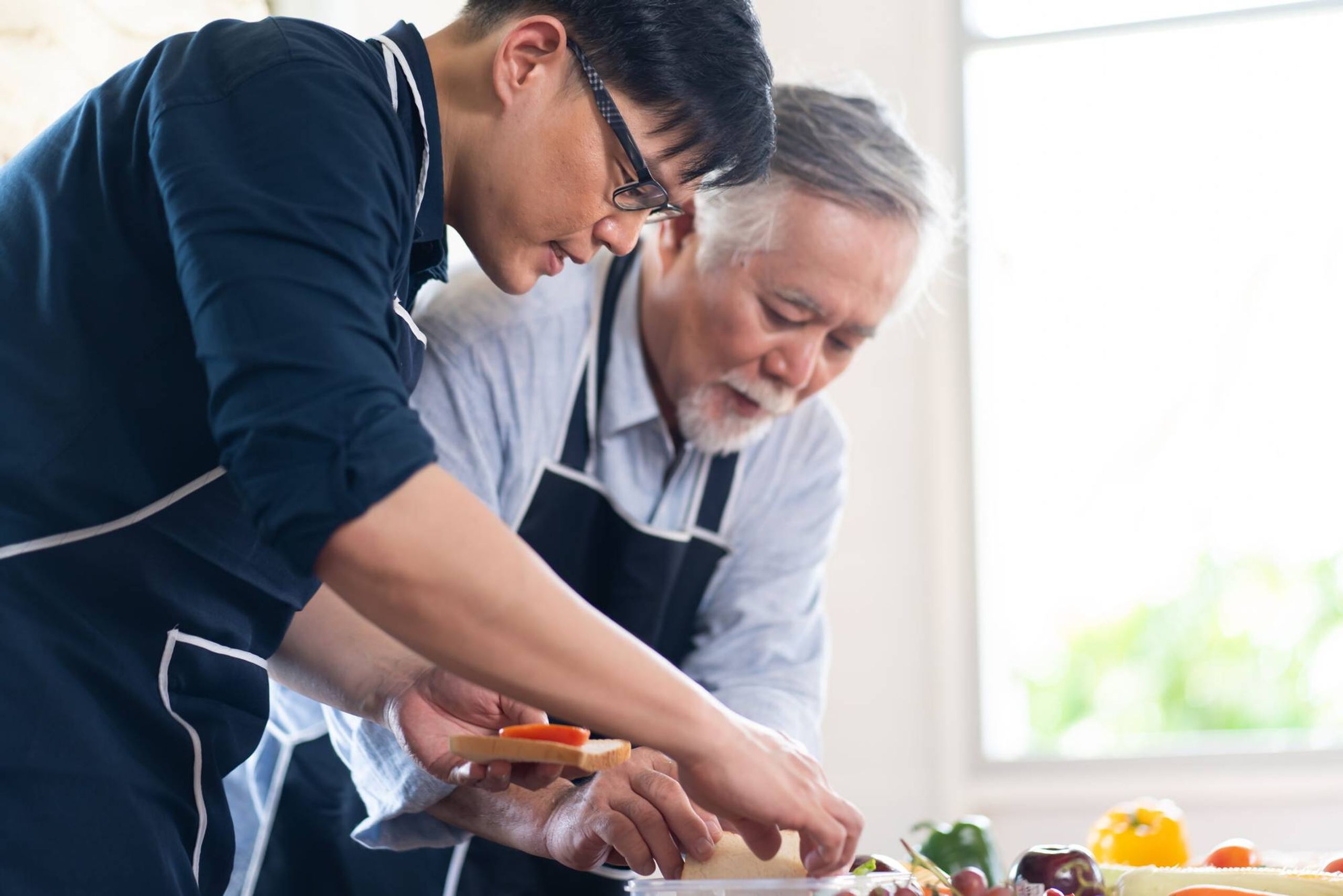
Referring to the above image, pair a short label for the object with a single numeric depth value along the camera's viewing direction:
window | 3.17
